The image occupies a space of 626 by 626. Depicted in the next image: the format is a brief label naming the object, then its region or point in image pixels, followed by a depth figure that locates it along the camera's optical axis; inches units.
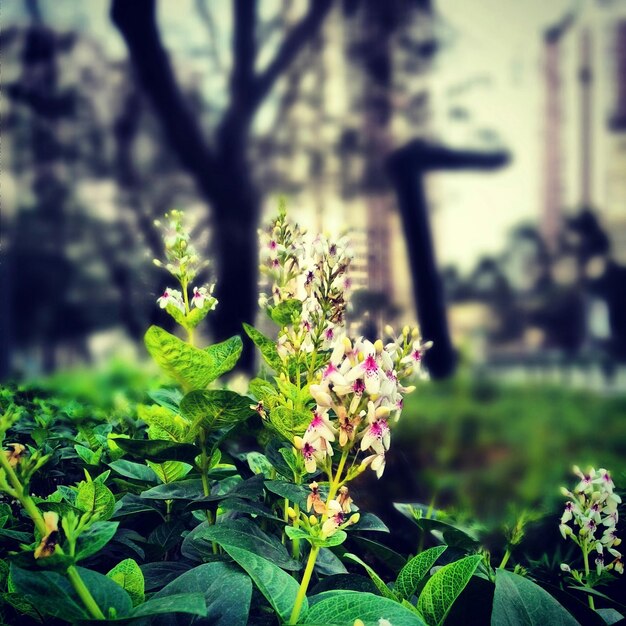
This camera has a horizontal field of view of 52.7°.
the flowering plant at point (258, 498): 24.6
